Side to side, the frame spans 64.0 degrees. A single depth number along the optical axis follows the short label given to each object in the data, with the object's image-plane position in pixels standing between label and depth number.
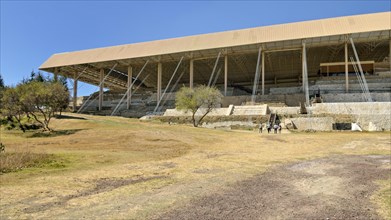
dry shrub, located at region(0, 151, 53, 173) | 13.02
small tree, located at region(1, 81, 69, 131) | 30.83
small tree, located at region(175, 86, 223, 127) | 38.22
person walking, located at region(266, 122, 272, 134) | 31.67
